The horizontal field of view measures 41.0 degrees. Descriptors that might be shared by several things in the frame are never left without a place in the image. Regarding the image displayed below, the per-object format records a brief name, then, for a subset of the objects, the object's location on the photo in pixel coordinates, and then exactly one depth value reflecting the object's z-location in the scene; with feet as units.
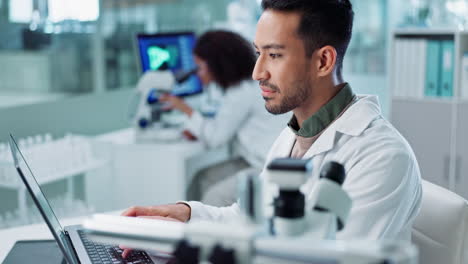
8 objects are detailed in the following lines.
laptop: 3.38
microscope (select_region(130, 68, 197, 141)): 10.14
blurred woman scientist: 10.09
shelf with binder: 10.94
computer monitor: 10.40
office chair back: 4.30
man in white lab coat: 3.90
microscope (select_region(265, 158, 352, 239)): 2.07
